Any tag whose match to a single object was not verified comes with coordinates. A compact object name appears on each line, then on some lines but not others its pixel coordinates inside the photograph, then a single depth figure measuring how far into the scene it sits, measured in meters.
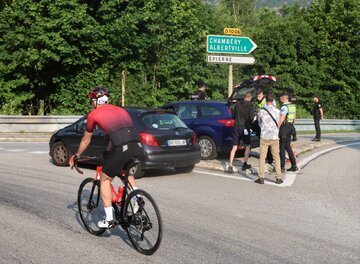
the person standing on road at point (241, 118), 11.38
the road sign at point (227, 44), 16.08
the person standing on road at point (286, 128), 11.18
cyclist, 5.52
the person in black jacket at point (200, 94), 15.90
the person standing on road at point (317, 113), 19.42
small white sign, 15.86
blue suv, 12.80
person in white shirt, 9.95
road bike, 5.36
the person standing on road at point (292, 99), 12.61
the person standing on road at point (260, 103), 12.48
